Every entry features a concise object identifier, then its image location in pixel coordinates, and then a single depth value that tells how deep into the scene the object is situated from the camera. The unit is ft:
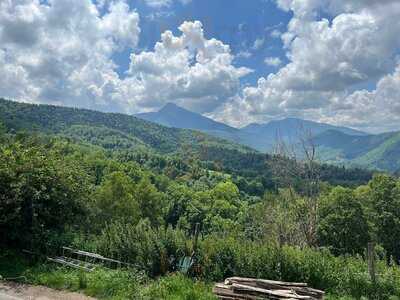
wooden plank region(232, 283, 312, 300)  32.14
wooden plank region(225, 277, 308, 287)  35.05
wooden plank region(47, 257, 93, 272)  40.86
